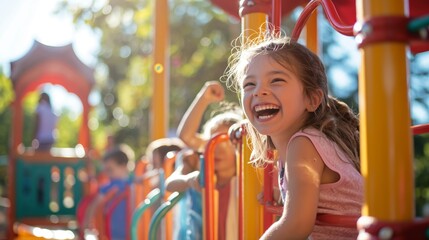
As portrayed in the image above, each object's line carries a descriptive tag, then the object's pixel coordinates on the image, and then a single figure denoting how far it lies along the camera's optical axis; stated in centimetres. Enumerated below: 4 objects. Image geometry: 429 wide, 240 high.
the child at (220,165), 284
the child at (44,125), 786
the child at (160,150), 406
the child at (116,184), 521
